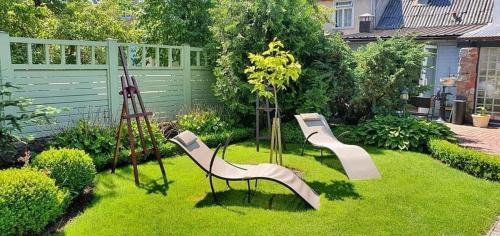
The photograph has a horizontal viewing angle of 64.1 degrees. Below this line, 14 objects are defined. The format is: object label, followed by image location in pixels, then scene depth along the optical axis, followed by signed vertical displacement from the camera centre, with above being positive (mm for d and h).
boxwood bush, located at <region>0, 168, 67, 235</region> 3865 -1263
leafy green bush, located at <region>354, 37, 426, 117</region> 9852 +227
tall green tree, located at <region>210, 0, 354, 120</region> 9320 +730
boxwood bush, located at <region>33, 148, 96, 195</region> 5031 -1151
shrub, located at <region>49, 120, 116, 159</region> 6699 -1063
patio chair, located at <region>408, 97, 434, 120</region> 11289 -573
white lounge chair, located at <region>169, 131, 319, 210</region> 5133 -1252
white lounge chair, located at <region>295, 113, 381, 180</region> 6121 -1137
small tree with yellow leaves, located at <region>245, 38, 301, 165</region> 5910 +146
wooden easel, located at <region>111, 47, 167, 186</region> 5824 -553
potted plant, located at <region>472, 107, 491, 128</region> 12273 -1109
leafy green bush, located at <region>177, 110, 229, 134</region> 8844 -989
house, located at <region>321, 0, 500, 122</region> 13266 +1997
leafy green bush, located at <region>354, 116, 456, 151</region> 8508 -1118
